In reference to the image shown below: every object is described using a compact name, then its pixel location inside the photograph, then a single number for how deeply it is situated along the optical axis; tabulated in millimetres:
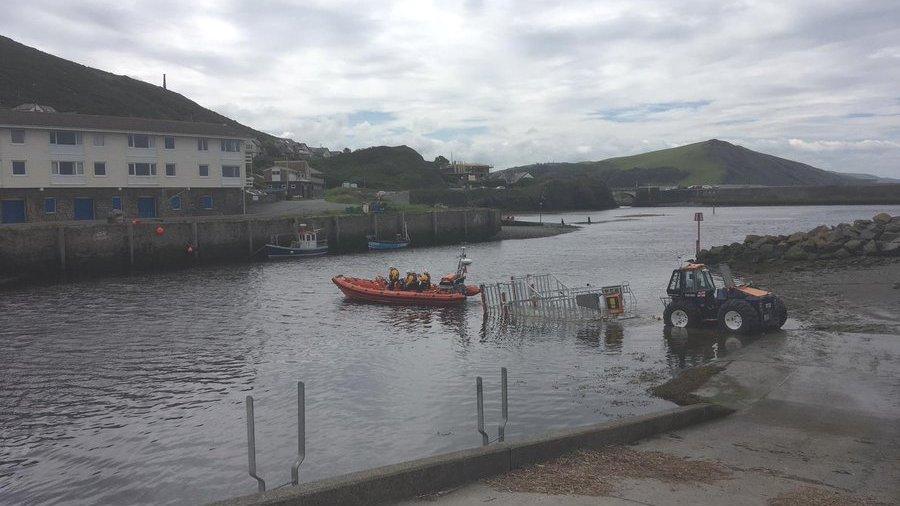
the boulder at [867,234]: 41347
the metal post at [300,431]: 9636
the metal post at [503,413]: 10698
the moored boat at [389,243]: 63625
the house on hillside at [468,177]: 193125
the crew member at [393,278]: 33156
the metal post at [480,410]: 10506
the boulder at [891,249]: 38062
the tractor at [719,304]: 21284
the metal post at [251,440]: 9625
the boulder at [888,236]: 41438
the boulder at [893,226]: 43650
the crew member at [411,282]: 32469
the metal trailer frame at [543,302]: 26391
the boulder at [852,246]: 39656
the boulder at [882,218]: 46159
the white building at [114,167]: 53712
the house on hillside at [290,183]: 99269
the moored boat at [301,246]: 55594
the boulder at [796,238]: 42656
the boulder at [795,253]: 40000
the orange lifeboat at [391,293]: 31391
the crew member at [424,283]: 32281
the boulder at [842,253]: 39062
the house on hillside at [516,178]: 186038
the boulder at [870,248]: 38625
